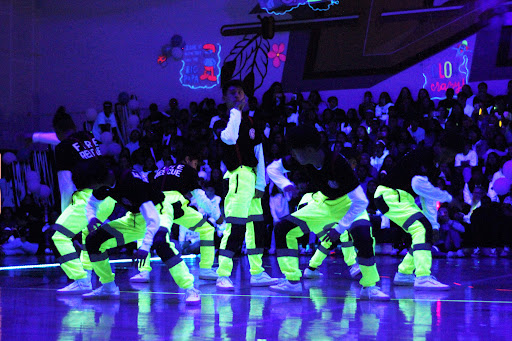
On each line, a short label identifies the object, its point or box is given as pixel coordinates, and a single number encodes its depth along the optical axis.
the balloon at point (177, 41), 17.39
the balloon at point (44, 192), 14.40
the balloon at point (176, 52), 17.23
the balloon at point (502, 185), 11.12
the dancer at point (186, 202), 7.52
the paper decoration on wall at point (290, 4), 15.76
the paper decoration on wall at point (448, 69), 14.44
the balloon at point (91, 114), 15.93
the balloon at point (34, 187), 14.49
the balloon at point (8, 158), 15.40
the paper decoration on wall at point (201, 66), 17.11
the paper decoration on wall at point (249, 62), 16.55
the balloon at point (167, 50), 17.52
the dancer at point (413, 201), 6.56
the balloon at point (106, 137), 14.66
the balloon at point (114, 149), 14.02
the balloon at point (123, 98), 16.46
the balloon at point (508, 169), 11.12
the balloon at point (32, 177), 14.74
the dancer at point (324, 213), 5.53
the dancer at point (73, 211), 6.48
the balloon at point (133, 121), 15.88
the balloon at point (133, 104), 16.25
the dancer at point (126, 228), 5.55
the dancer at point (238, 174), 6.77
